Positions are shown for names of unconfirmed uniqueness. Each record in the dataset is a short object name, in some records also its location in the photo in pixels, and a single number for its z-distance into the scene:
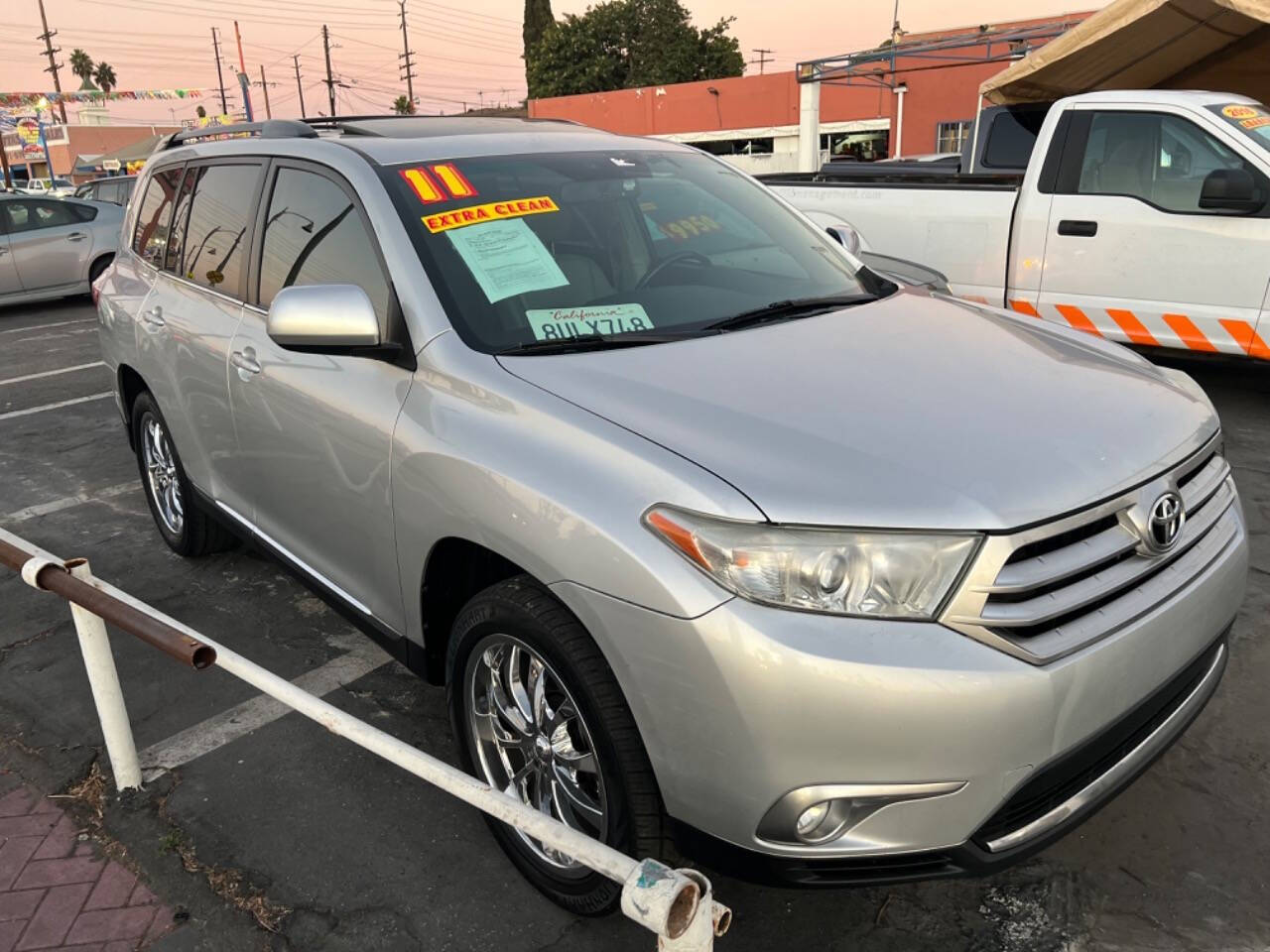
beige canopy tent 8.80
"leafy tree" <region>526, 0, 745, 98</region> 50.50
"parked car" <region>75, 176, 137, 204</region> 17.70
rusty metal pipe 2.26
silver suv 1.85
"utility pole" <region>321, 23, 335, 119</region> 66.94
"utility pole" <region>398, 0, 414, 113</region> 76.31
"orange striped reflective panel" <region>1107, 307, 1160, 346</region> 6.26
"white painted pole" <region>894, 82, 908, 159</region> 28.41
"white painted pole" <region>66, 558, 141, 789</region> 2.75
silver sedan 12.62
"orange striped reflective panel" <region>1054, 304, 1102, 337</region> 6.48
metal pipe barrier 1.50
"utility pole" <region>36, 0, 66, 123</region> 62.72
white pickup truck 5.86
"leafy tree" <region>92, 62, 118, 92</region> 107.62
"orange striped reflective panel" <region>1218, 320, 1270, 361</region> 5.84
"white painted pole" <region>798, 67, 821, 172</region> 15.38
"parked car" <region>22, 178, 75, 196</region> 45.71
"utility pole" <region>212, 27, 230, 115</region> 73.06
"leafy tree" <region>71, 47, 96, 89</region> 106.75
